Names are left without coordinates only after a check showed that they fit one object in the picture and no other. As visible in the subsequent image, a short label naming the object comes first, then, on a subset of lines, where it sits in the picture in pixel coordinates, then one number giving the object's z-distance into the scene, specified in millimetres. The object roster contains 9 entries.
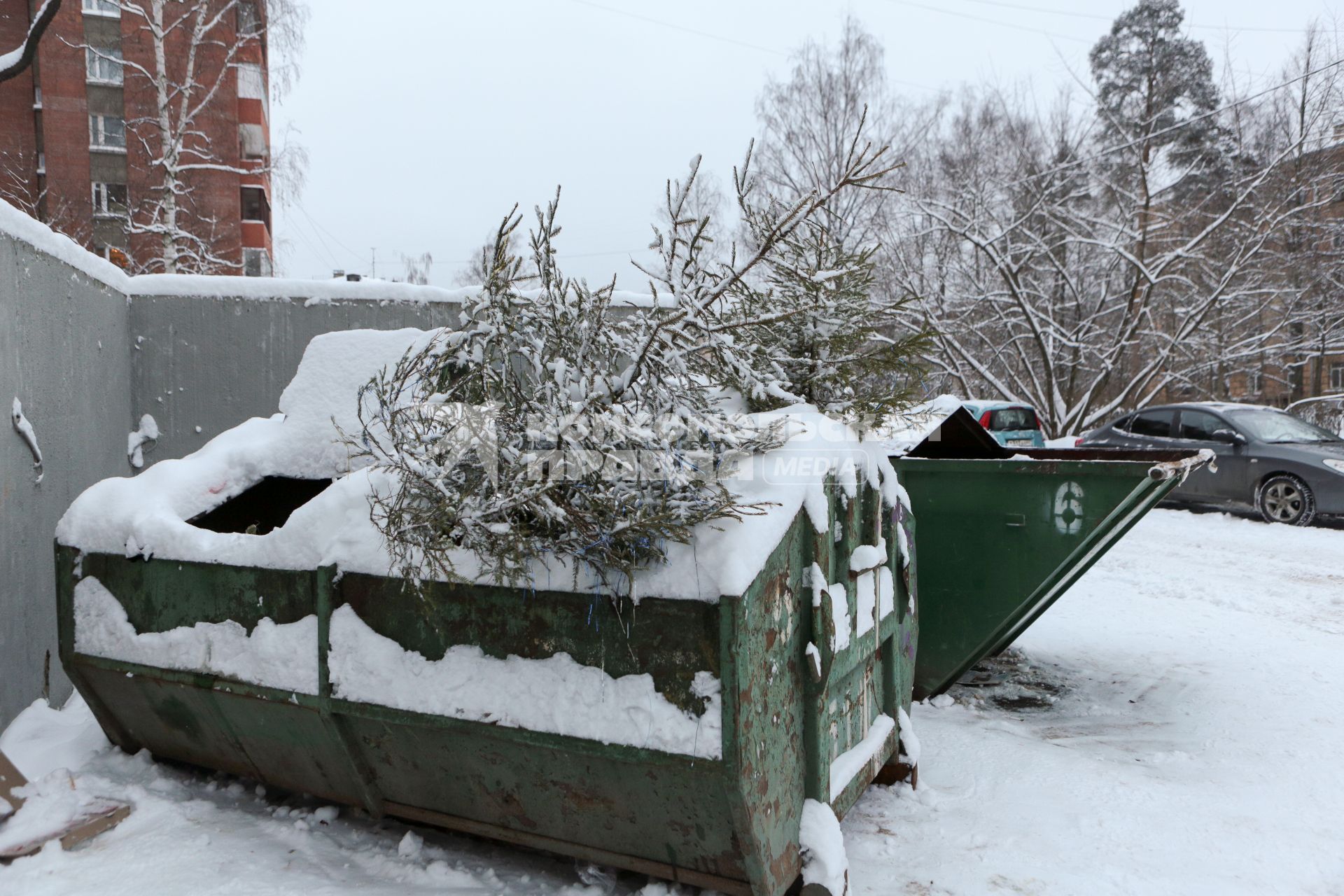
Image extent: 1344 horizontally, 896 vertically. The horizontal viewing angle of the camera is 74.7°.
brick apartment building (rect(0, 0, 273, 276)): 23188
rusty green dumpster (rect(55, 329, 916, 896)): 2320
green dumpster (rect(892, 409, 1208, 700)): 3807
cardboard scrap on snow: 2822
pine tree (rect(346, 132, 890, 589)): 2312
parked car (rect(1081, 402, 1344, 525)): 9164
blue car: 10859
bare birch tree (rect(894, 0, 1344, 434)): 14531
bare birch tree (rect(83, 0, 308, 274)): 15750
